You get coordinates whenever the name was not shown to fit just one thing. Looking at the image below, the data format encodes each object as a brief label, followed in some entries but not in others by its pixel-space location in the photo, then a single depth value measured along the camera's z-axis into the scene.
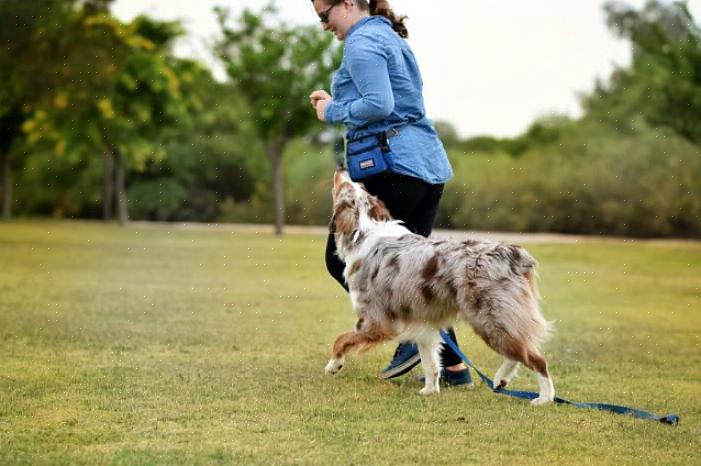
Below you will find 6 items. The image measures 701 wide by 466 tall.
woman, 12.69
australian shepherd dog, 12.21
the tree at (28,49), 52.97
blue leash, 11.53
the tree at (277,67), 70.31
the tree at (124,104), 65.75
